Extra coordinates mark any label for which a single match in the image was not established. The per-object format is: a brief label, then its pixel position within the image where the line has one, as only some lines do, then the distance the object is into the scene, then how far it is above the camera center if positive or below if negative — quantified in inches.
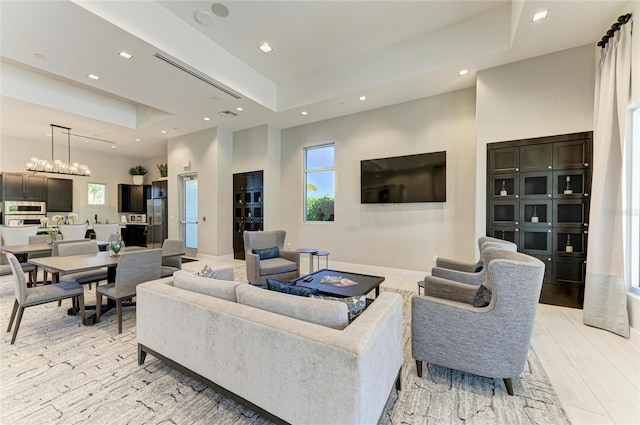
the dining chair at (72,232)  209.5 -18.9
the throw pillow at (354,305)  67.5 -25.6
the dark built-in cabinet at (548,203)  136.8 +3.7
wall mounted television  187.8 +23.3
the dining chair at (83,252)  133.3 -25.4
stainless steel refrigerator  317.7 -16.2
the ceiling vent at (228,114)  228.5 +84.7
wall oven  277.6 -3.8
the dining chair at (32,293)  102.2 -35.3
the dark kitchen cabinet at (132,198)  372.2 +15.5
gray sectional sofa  49.9 -31.5
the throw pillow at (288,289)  73.7 -23.2
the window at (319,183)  241.6 +24.9
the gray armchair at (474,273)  108.1 -28.7
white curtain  111.5 +4.7
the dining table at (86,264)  107.8 -24.3
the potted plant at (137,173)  385.1 +52.8
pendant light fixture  231.3 +38.7
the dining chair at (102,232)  239.6 -21.5
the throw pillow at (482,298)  77.4 -26.6
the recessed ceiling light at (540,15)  113.2 +85.8
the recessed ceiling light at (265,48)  169.5 +106.6
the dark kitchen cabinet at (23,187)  274.4 +23.7
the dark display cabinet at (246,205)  262.8 +4.0
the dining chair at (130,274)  110.7 -29.4
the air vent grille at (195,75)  147.3 +85.0
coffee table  111.7 -35.8
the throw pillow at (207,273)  91.7 -22.8
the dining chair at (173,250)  157.3 -25.6
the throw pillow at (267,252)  177.3 -30.3
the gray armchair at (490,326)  70.0 -33.4
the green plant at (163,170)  335.3 +49.9
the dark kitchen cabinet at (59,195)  305.0 +16.6
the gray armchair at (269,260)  162.2 -34.6
